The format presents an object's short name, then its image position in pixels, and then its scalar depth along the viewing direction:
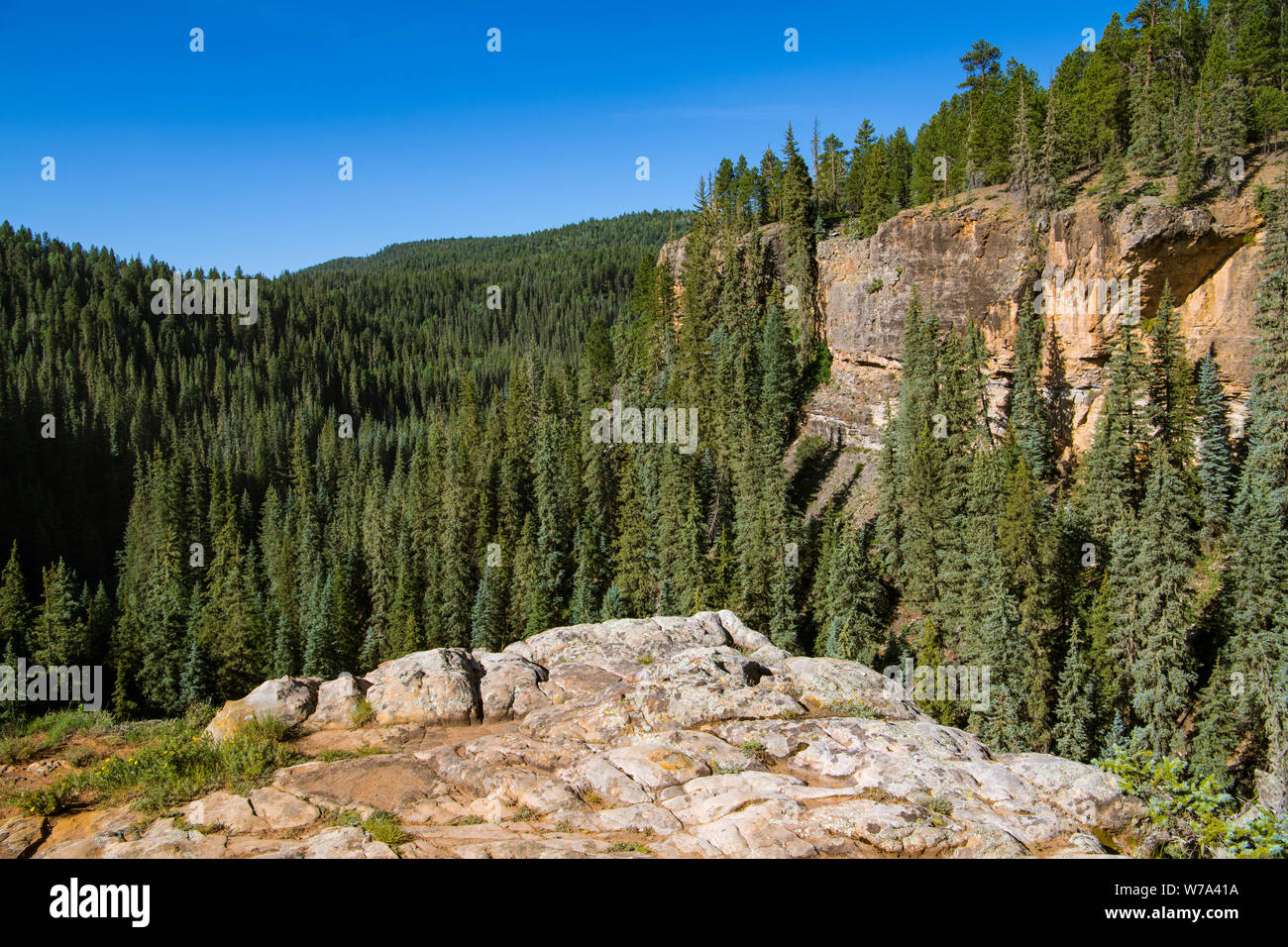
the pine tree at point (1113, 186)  55.16
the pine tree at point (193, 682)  54.16
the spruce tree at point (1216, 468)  45.75
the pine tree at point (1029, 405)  56.22
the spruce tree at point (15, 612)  63.91
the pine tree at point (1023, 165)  59.81
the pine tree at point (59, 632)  58.75
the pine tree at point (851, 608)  46.97
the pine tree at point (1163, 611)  39.03
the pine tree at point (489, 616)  57.50
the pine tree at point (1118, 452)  47.94
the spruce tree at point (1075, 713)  38.44
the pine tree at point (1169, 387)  49.06
